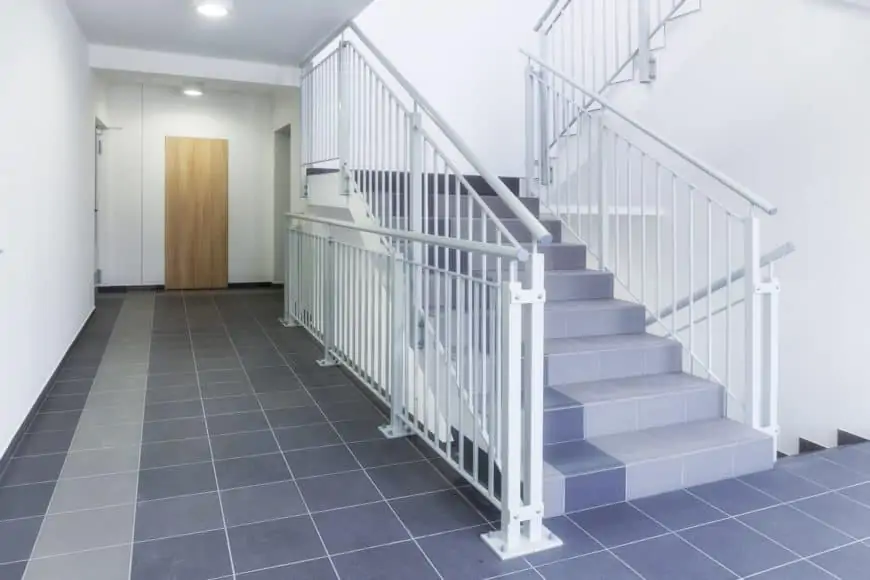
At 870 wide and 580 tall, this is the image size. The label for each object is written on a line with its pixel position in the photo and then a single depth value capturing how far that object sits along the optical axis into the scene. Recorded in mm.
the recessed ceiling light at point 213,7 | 3900
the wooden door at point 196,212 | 7875
